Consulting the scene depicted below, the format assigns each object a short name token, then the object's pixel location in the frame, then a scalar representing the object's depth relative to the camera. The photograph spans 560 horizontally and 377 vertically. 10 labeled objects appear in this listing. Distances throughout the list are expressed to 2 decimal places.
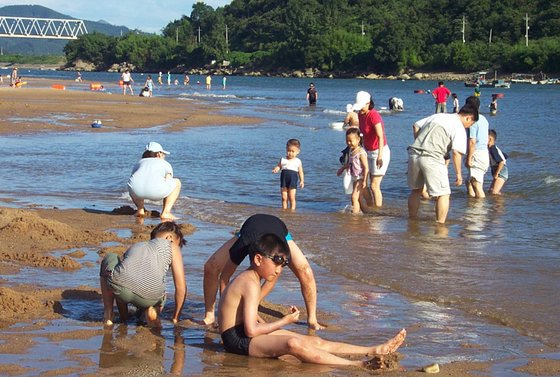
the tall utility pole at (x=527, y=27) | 134.43
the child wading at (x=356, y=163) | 11.93
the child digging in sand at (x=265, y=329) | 5.53
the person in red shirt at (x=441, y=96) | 33.06
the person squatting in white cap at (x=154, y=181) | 10.75
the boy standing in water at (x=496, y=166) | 14.70
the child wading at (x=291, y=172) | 12.30
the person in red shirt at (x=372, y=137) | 12.09
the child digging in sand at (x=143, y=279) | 6.30
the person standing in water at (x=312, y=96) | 48.50
